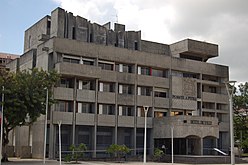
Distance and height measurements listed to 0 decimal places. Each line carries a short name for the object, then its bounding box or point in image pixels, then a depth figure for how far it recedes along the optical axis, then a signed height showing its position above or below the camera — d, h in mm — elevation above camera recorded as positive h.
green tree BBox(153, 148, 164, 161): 52188 -5149
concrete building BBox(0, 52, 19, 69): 104388 +16608
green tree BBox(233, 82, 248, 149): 72800 +404
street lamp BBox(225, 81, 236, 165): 26278 -730
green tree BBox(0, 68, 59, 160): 41719 +2184
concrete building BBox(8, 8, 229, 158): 54250 +4173
